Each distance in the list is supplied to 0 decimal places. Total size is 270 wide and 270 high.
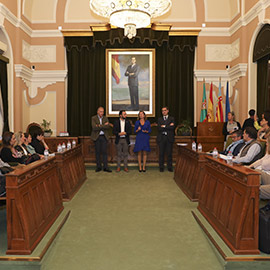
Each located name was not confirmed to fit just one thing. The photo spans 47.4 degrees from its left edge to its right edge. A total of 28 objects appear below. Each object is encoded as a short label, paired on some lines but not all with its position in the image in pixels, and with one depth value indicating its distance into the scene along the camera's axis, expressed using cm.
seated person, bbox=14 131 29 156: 519
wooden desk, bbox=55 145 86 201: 500
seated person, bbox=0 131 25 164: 452
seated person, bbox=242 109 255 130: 674
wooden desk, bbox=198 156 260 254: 284
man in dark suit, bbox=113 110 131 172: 760
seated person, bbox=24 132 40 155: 555
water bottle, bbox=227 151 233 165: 354
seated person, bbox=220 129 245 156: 509
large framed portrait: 935
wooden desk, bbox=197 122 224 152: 837
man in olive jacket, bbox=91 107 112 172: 741
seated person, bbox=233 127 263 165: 438
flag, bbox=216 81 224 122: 878
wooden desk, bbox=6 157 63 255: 286
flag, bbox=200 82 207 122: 903
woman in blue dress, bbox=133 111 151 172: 766
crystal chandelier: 564
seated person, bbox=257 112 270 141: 565
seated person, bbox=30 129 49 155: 566
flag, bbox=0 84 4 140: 732
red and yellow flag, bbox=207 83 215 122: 898
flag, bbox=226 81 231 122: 877
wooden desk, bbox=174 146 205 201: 499
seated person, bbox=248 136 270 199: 343
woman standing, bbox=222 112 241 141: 775
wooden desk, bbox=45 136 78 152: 843
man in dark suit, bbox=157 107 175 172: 755
